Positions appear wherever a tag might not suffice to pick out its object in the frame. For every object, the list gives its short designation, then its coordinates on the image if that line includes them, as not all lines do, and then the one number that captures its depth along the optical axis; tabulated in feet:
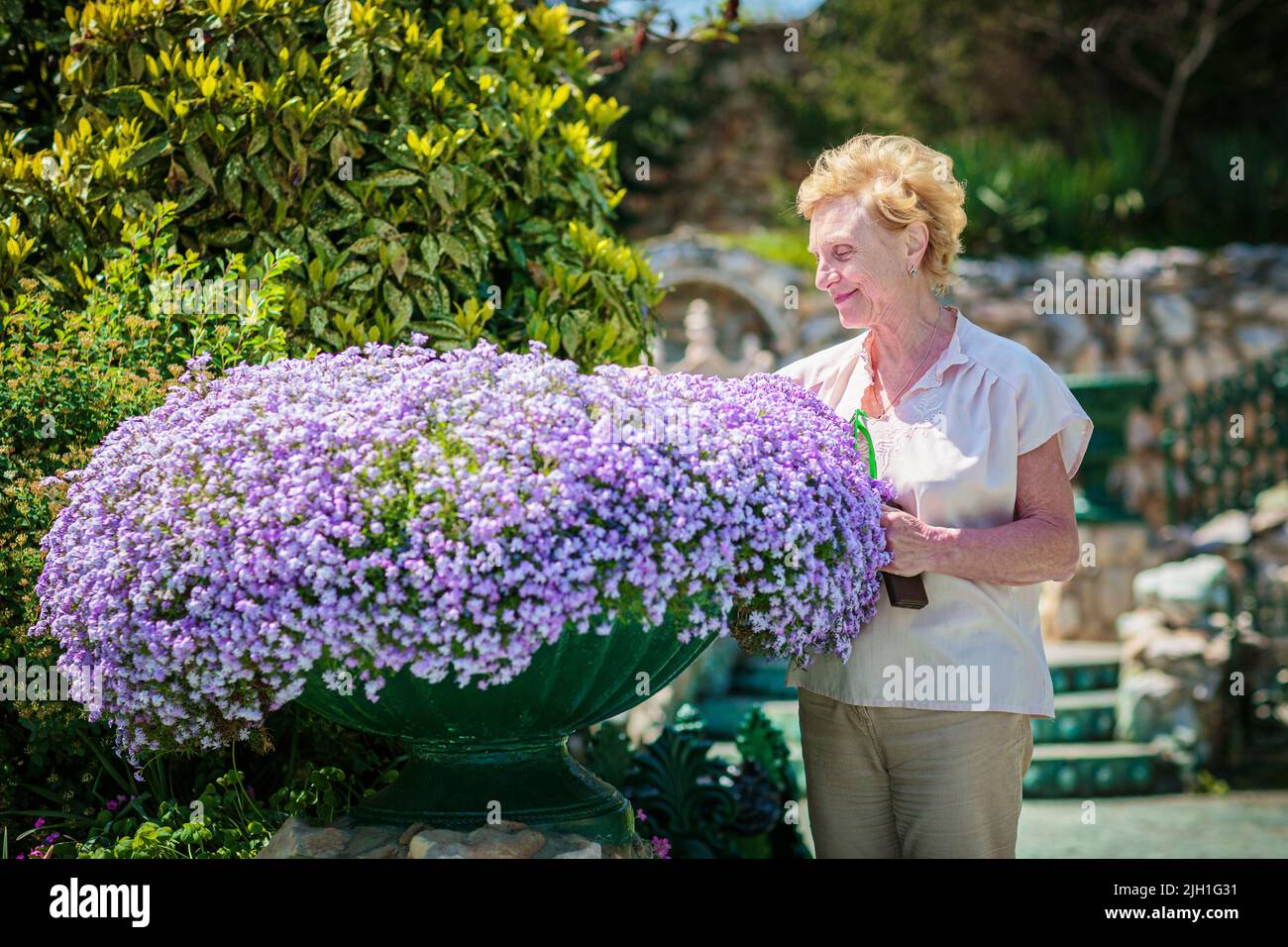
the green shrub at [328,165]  9.93
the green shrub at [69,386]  8.72
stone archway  37.99
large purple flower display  6.17
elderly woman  7.83
